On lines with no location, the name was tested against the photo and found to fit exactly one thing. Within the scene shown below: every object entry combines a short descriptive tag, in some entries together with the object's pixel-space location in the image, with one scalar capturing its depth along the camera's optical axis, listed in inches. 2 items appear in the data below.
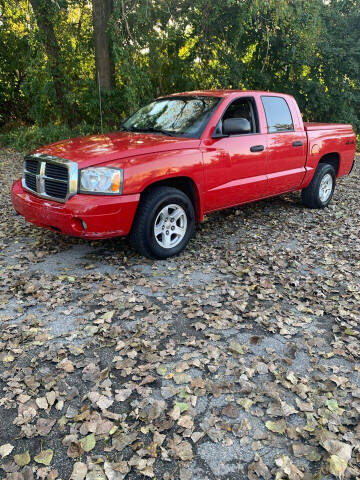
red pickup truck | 164.7
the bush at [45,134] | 475.2
